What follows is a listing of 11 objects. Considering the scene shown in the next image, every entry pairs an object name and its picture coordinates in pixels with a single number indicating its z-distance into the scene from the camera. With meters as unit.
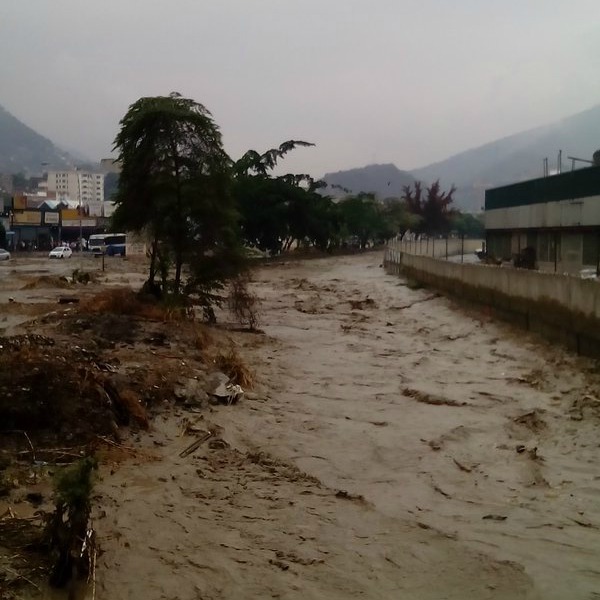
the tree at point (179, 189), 15.15
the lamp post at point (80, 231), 72.38
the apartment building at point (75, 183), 183.00
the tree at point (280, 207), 47.78
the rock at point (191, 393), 8.55
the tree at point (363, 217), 68.88
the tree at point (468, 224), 94.81
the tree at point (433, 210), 86.19
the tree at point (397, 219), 77.06
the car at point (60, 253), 55.72
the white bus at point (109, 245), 63.91
